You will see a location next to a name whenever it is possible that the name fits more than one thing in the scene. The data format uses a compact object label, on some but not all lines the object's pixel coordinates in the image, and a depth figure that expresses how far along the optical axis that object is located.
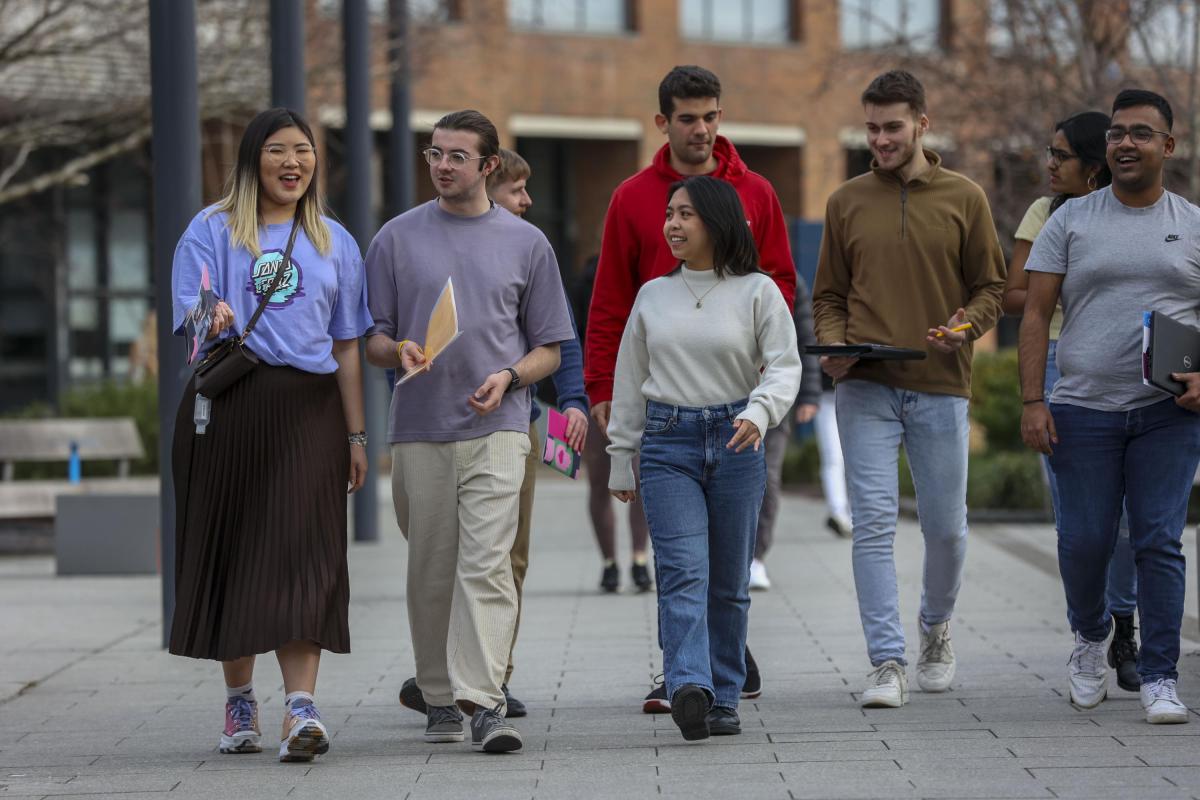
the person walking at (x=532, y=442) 13.07
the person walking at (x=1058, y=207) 14.15
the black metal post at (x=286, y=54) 23.36
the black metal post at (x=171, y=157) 17.78
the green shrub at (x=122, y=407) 37.66
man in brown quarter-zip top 13.66
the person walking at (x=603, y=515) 20.89
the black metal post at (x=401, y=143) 32.56
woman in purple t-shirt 12.10
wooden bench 32.69
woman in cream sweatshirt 12.37
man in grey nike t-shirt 12.67
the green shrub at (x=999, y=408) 40.25
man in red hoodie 13.41
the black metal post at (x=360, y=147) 28.36
